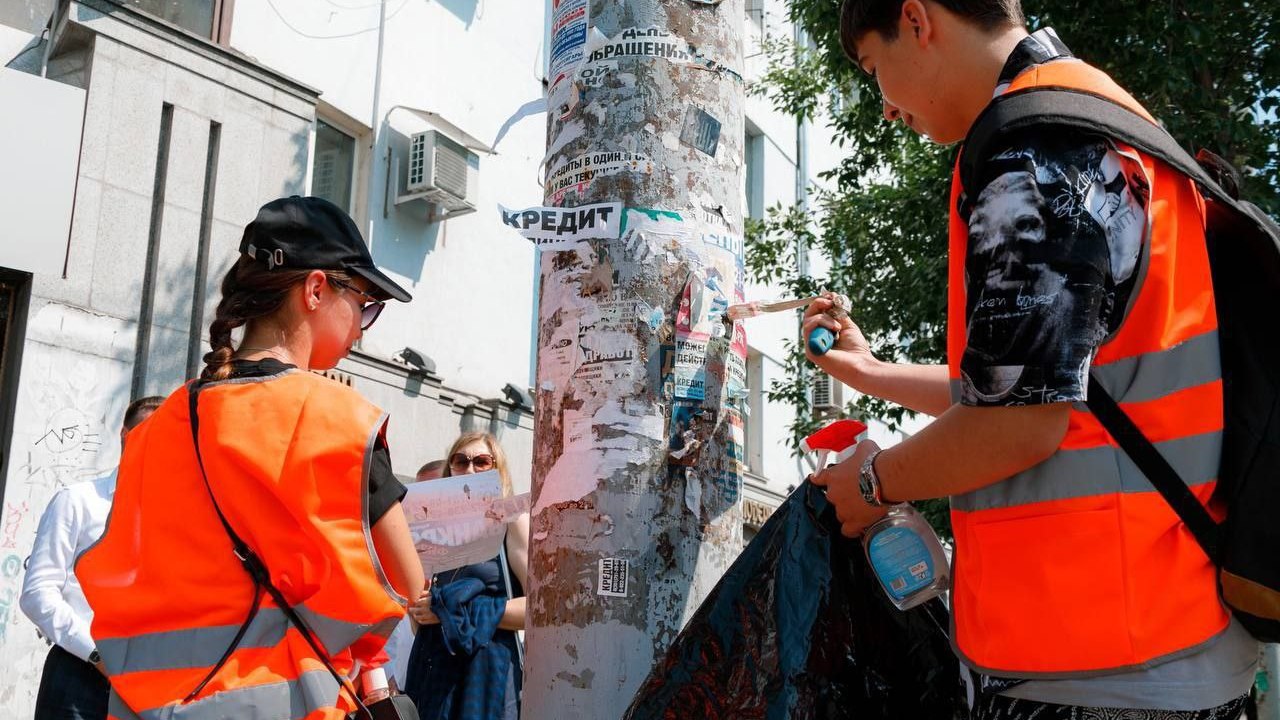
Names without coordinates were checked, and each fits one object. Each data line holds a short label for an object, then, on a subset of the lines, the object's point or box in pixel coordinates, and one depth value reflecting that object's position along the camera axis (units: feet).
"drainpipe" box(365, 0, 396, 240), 35.78
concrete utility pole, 8.61
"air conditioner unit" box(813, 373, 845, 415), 37.60
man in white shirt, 12.51
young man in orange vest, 5.07
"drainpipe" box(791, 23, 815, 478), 59.16
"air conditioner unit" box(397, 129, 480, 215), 36.03
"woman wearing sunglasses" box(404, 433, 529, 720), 14.21
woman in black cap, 6.68
